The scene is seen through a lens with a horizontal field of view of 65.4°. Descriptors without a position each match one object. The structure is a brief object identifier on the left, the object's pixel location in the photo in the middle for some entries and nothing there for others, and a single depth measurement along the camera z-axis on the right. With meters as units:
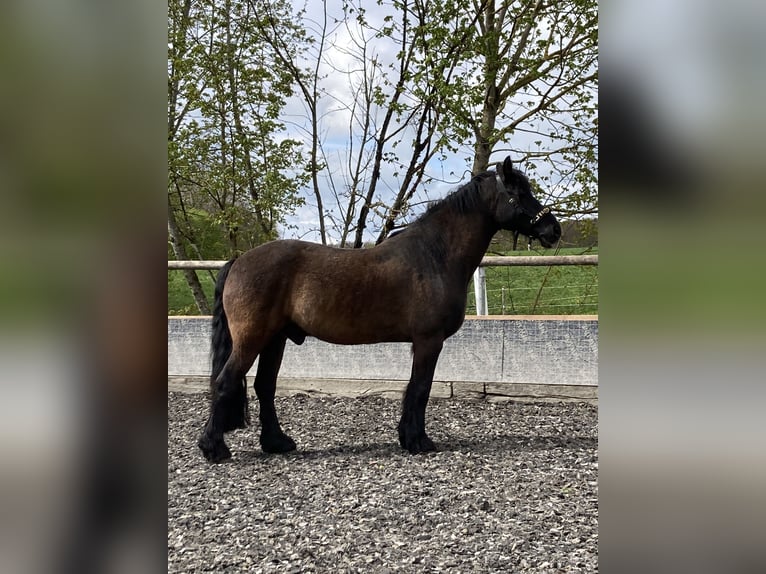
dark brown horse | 3.71
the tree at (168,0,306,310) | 7.75
